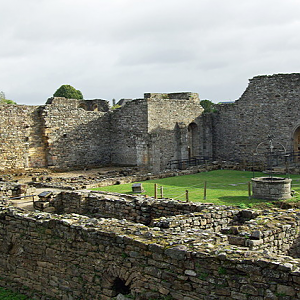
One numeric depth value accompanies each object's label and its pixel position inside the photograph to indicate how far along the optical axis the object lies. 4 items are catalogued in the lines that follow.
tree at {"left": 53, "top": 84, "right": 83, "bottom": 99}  58.67
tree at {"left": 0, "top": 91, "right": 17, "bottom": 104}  45.14
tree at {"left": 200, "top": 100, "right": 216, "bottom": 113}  57.50
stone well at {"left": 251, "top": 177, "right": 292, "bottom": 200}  14.86
